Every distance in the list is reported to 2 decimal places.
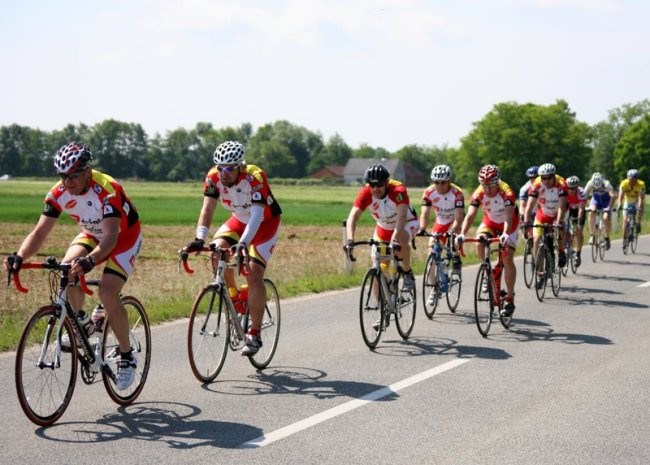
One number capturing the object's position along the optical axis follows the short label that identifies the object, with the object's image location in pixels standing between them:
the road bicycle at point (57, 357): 5.90
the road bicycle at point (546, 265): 13.44
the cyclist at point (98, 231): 6.16
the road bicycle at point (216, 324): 7.41
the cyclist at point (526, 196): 15.10
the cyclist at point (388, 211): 9.55
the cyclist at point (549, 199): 14.62
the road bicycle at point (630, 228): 22.20
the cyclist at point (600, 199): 20.48
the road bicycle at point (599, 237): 21.00
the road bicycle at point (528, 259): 13.97
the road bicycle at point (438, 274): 11.55
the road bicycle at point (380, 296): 9.32
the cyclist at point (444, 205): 11.90
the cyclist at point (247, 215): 7.60
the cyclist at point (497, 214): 11.17
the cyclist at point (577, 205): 18.42
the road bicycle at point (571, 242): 17.09
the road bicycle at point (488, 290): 10.31
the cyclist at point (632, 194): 22.14
